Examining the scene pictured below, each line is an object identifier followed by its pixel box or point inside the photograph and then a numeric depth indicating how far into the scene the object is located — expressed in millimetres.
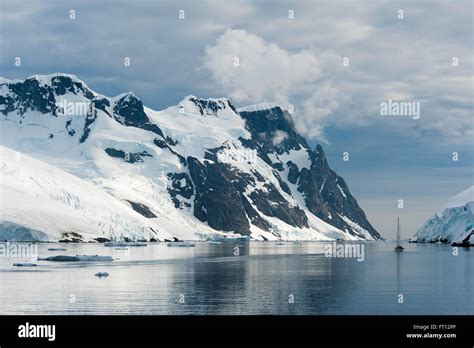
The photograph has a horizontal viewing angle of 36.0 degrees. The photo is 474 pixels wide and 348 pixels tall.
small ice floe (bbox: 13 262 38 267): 119312
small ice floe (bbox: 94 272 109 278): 102050
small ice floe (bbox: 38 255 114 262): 143375
